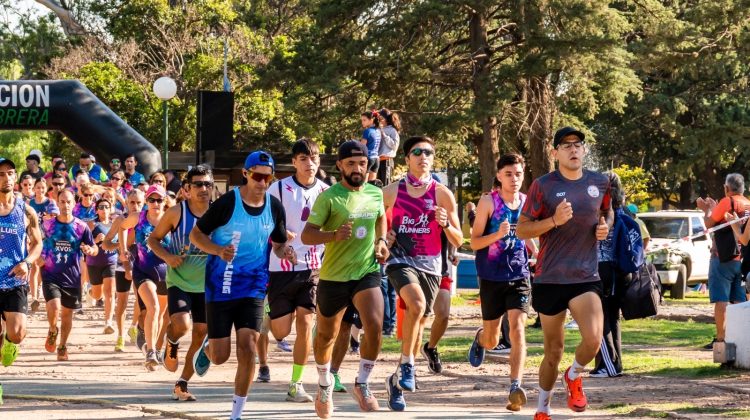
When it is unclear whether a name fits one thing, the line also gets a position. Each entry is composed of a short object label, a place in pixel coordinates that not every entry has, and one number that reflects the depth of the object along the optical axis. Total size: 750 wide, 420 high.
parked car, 25.72
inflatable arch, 25.47
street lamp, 25.66
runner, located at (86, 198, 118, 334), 16.86
